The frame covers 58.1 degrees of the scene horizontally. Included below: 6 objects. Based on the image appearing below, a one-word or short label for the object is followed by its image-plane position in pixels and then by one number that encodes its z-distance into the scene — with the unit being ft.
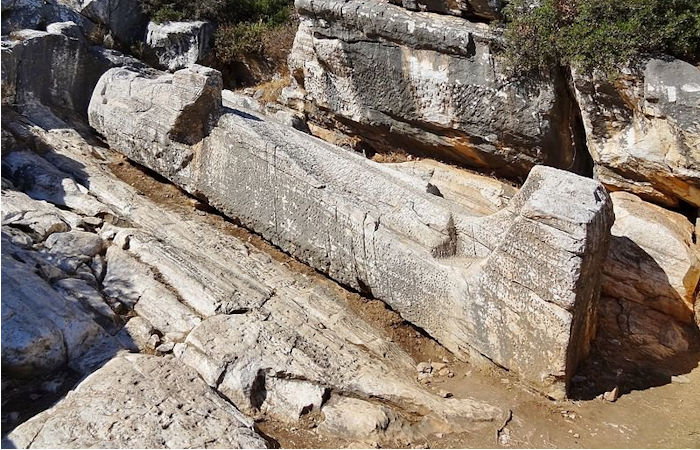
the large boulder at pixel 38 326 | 17.29
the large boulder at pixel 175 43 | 42.52
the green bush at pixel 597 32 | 23.26
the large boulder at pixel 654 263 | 22.57
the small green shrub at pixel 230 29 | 43.16
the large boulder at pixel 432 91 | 28.45
